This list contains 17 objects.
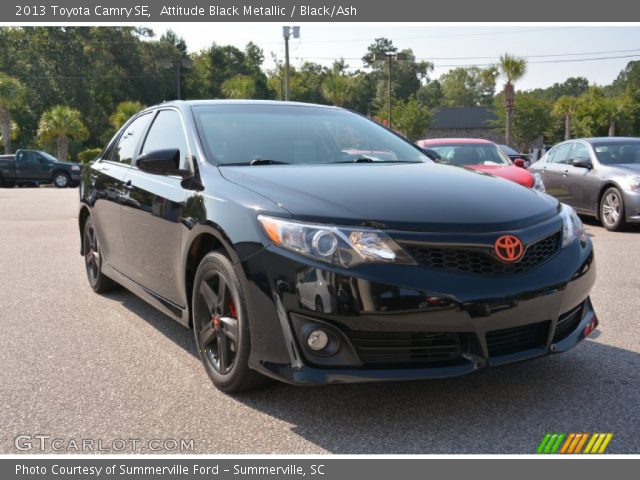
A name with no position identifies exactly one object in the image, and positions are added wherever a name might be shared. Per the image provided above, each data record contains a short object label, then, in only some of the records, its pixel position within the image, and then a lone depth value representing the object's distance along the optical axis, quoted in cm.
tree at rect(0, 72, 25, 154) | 3897
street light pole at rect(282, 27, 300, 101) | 3608
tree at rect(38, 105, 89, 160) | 4094
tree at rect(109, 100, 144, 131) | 4509
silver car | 990
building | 8012
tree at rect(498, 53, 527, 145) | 4347
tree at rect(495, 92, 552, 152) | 6500
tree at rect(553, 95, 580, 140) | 6775
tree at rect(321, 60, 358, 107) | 5606
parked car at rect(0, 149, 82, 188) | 2619
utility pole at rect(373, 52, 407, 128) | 4216
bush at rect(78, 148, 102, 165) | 3862
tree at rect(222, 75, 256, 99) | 5269
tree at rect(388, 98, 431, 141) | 6028
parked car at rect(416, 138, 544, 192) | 1069
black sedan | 288
